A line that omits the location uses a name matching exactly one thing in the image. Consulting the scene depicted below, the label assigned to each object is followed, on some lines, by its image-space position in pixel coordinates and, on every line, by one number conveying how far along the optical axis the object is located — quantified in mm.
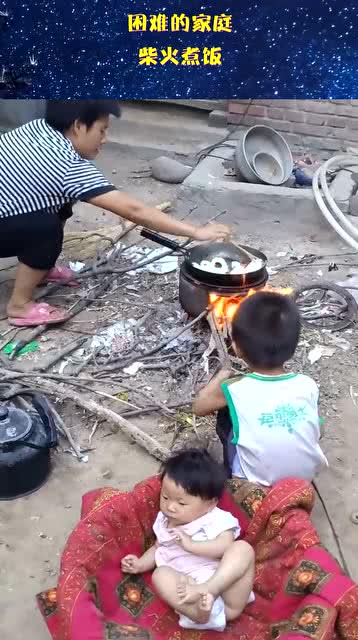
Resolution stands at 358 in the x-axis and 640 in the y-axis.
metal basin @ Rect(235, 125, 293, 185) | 5559
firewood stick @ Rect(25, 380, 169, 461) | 3174
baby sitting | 2248
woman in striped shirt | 3742
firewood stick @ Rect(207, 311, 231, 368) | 3619
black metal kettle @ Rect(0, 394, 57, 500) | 2838
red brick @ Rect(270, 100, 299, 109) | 6277
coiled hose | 4871
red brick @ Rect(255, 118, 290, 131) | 6395
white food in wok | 3666
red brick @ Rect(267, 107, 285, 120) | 6368
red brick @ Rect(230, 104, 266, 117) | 6401
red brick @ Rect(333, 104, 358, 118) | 6168
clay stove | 3611
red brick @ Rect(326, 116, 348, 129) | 6227
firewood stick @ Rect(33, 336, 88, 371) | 3694
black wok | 3594
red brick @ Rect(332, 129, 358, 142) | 6254
